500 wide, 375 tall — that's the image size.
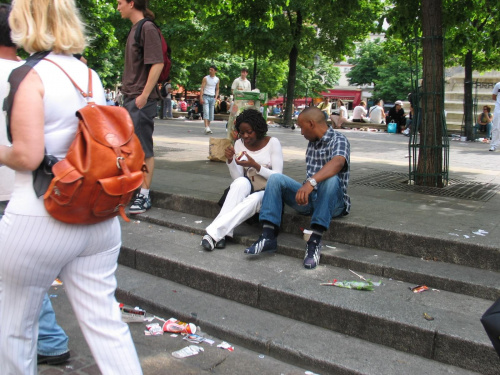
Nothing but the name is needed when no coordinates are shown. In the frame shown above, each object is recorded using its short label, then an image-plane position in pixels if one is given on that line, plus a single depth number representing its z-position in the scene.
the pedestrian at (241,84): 12.74
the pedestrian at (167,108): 21.79
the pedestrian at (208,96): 13.54
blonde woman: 1.85
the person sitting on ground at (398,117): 18.20
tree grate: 5.87
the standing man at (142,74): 4.65
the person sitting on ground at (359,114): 22.80
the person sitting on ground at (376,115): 21.97
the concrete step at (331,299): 2.93
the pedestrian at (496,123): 11.16
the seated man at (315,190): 3.96
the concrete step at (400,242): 3.71
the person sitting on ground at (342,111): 22.26
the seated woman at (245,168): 4.33
